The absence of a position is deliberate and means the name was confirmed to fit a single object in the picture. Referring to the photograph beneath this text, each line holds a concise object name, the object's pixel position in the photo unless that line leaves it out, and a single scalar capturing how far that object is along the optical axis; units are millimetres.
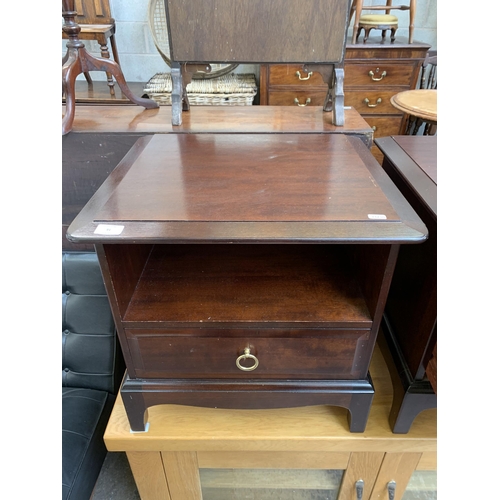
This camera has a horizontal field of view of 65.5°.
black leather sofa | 993
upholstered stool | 2062
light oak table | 786
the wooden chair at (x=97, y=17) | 2031
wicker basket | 2014
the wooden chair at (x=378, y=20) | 2033
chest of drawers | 2021
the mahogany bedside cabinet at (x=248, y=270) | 549
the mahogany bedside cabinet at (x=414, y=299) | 655
